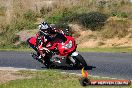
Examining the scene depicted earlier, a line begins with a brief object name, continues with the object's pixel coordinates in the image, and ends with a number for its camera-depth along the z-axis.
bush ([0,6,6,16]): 34.14
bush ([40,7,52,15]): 34.12
